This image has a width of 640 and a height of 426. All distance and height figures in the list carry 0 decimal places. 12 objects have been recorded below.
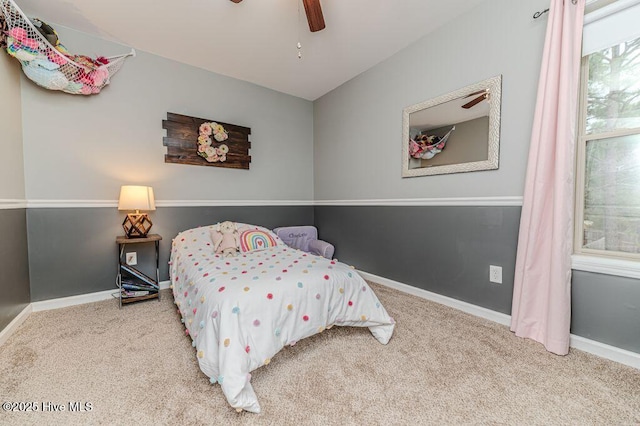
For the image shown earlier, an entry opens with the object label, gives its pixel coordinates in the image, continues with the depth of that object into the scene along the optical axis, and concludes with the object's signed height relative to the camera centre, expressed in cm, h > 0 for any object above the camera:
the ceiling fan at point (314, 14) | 157 +122
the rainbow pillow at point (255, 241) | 232 -34
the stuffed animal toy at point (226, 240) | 220 -33
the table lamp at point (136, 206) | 222 -2
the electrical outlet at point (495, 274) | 193 -53
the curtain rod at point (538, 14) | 164 +124
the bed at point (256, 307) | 117 -57
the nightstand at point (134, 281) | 225 -73
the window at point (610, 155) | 148 +31
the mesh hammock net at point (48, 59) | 175 +113
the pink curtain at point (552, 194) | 151 +6
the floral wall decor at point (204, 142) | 269 +69
